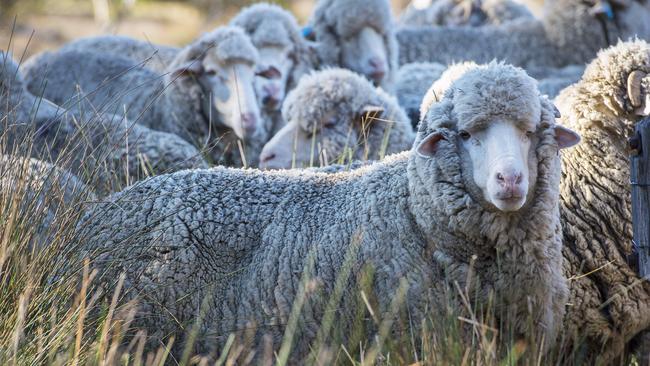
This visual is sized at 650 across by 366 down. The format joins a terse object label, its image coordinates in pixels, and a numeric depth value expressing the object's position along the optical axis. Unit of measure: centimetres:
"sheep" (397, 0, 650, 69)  1778
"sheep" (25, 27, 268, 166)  1311
